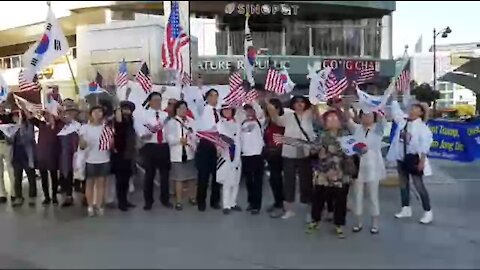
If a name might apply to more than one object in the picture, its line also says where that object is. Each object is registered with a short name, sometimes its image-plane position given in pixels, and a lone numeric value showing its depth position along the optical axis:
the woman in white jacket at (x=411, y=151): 7.56
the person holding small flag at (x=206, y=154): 8.25
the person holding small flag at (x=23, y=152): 9.00
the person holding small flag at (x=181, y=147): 8.29
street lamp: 23.70
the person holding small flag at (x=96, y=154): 7.98
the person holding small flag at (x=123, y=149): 8.09
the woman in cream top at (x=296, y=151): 7.64
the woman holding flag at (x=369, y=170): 7.18
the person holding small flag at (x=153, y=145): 8.23
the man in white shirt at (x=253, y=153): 8.01
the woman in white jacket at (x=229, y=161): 8.02
